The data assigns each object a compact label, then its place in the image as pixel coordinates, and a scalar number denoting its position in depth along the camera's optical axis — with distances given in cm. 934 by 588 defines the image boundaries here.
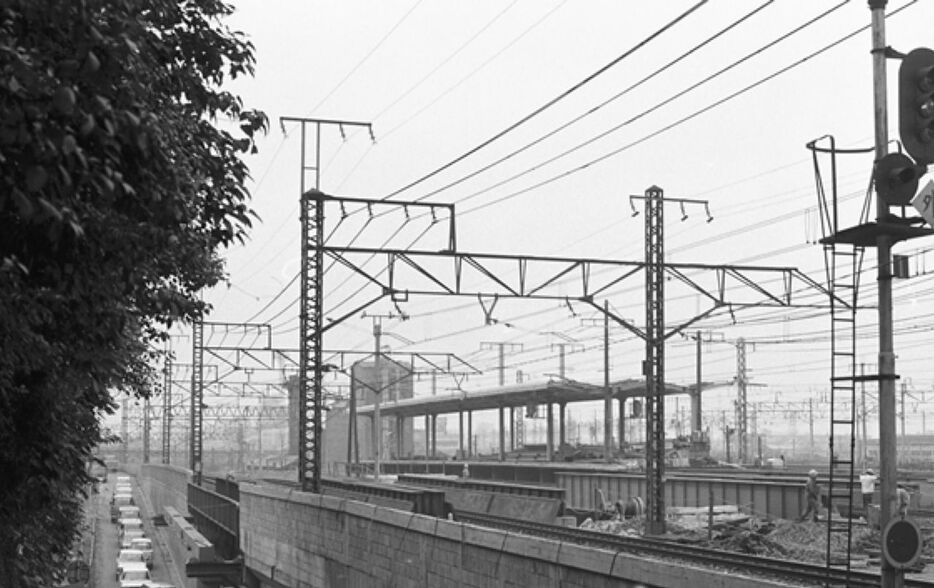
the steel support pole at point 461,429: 9105
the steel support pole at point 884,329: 1058
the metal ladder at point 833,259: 1087
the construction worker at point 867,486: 2939
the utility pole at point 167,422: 8802
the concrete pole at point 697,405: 6187
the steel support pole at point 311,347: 3328
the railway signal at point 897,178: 1052
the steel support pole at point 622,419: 7377
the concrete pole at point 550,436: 7350
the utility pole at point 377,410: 5503
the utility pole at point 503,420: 8345
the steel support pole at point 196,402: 6312
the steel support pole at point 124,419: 13436
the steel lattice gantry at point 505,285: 3161
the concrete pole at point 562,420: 7444
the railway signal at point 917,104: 1009
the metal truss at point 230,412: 11613
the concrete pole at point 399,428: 10249
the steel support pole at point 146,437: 11040
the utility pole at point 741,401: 7394
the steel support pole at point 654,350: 3180
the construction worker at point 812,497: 3189
